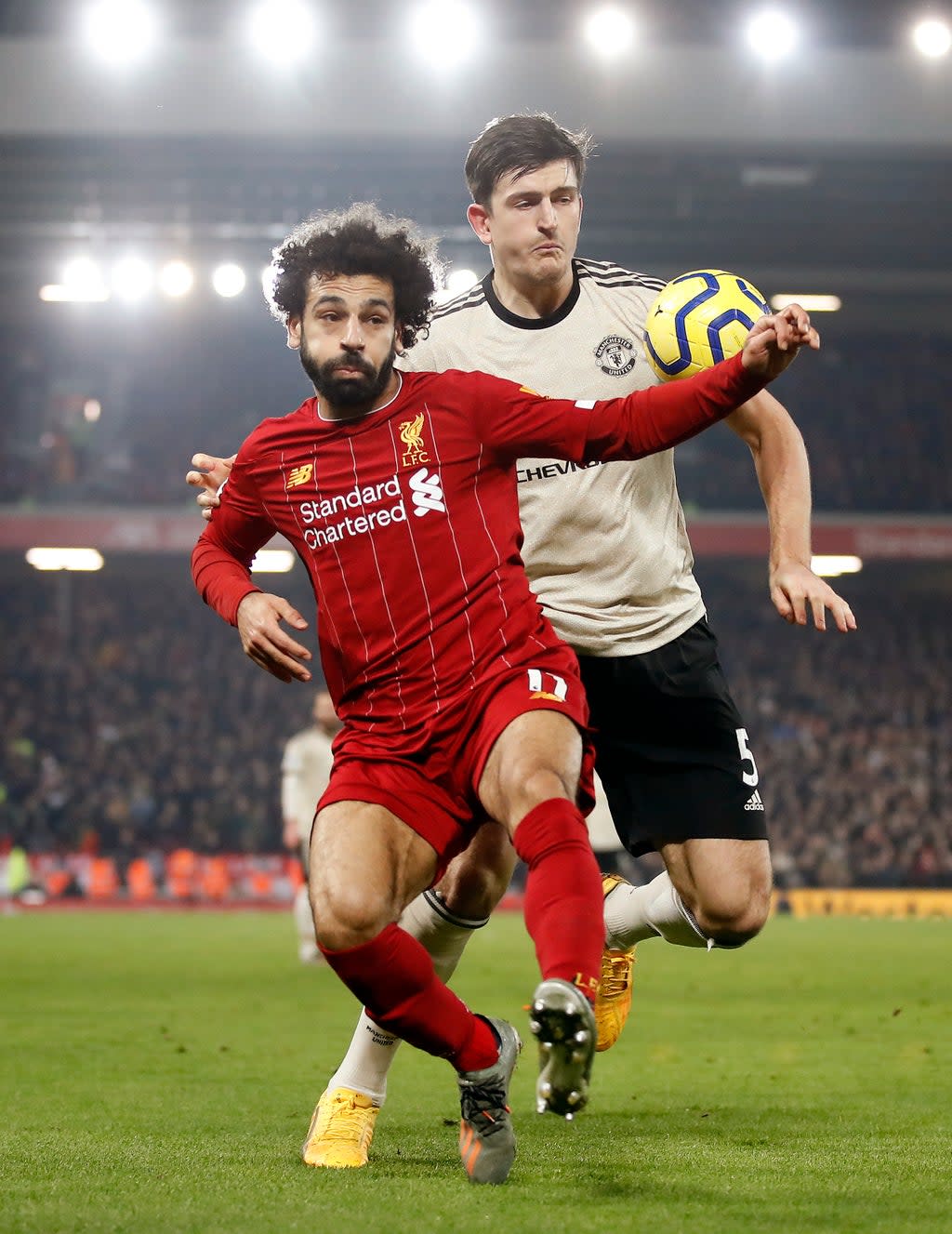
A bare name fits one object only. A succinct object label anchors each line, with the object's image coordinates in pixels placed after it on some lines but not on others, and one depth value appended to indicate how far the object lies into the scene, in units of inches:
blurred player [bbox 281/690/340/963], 518.6
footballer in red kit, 140.8
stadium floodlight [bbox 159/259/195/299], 987.3
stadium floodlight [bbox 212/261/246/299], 983.6
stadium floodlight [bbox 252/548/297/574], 1046.4
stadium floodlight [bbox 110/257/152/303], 968.3
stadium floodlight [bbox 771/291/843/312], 1080.2
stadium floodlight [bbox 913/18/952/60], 768.9
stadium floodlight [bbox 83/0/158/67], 771.4
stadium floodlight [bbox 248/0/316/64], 772.6
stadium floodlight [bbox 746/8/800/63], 768.3
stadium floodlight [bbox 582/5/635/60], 781.9
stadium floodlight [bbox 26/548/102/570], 1050.1
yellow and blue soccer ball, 171.5
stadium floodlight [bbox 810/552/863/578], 1032.8
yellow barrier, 870.4
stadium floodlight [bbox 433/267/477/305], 979.9
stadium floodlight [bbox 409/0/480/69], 775.1
